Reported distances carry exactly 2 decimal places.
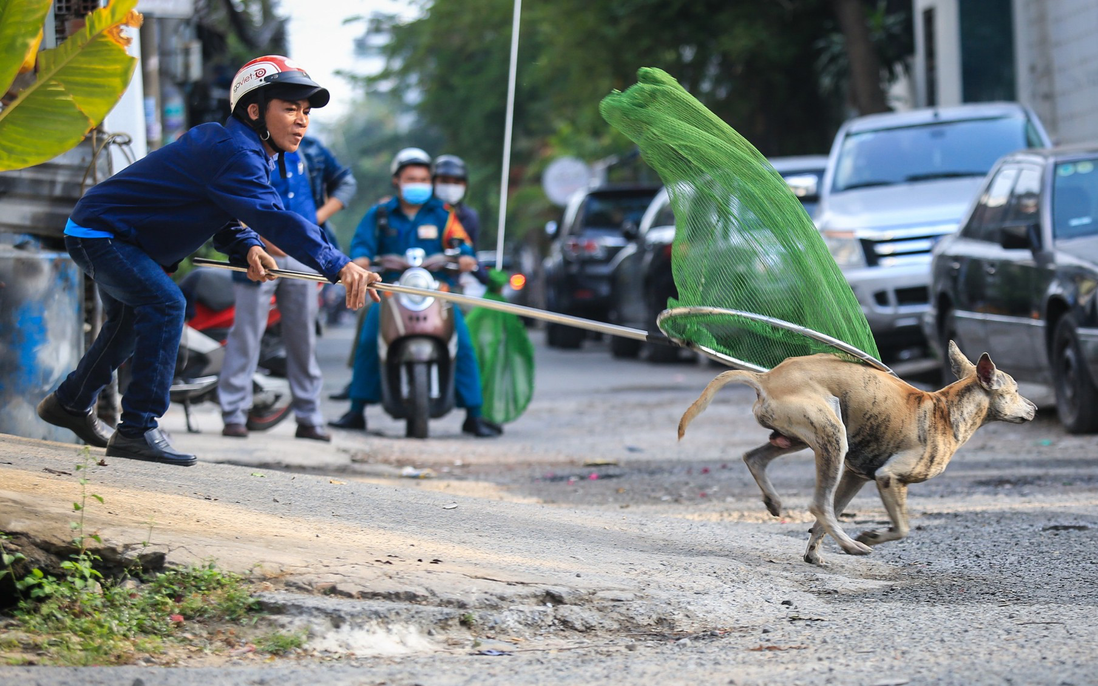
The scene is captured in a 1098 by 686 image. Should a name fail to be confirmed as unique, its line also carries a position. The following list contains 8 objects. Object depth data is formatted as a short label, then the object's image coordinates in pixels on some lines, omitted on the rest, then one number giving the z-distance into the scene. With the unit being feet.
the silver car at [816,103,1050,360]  75.66
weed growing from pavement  24.00
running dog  30.12
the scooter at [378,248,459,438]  59.98
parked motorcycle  54.54
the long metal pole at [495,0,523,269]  57.98
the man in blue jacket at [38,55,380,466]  33.83
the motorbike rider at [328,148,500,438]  62.69
